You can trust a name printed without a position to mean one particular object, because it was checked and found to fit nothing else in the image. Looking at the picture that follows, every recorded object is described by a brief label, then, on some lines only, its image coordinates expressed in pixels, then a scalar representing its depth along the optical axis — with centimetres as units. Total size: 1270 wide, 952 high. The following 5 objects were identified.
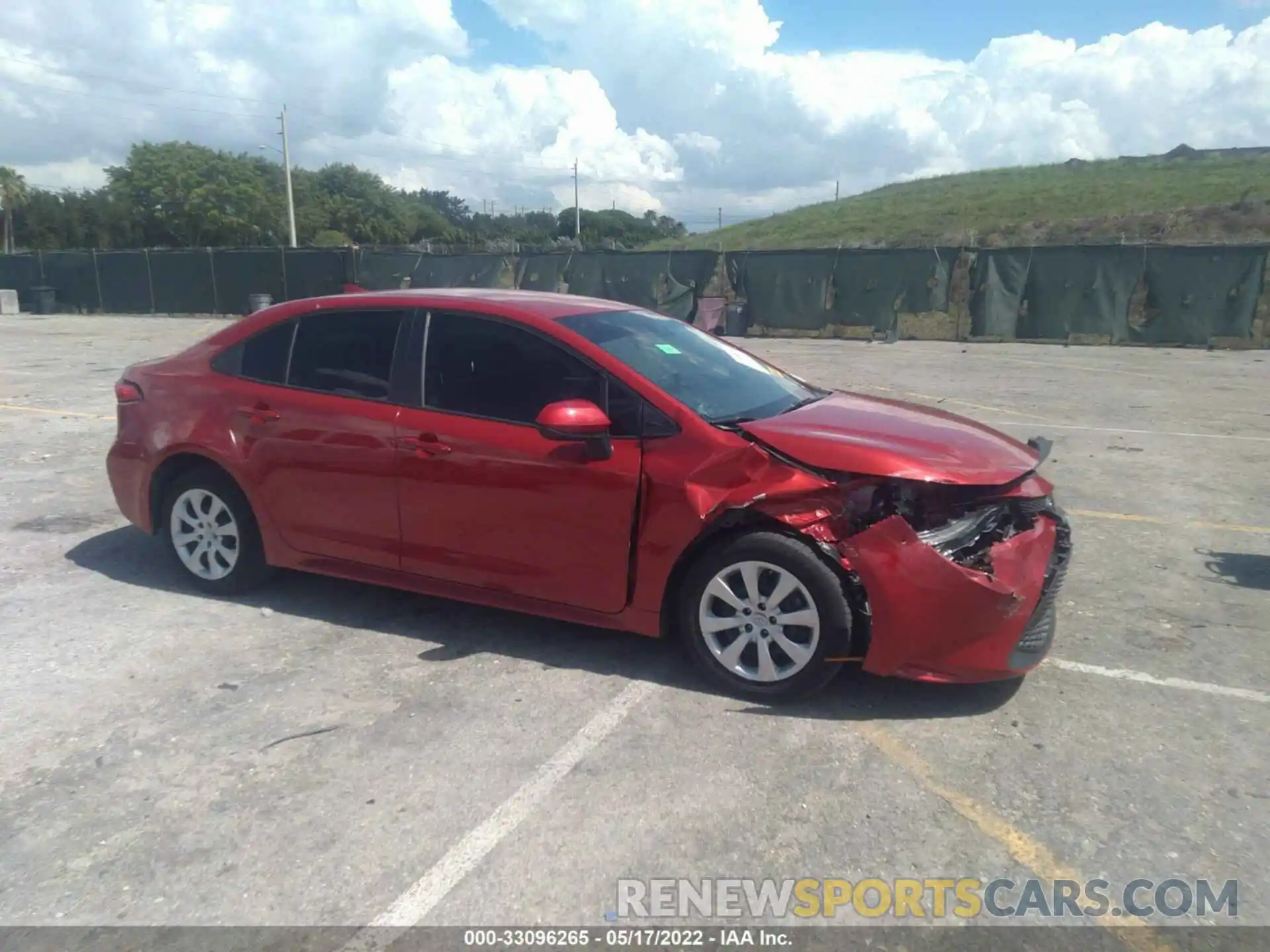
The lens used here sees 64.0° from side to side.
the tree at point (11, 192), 6900
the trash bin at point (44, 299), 3191
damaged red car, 391
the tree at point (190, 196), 6506
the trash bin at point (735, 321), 2305
